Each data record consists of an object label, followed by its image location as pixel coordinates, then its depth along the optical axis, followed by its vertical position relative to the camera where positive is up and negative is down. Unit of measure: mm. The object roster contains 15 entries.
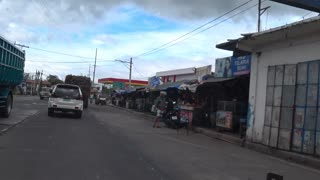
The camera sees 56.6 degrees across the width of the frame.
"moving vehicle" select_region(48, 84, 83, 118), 16872 -552
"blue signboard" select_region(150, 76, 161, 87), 30895 +1683
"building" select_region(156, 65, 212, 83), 24670 +2413
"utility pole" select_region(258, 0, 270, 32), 19344 +6038
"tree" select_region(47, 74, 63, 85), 95428 +3702
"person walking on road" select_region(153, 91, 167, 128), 16324 -693
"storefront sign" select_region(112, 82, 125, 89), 60414 +1823
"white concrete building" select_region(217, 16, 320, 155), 9546 +709
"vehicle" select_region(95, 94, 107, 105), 44845 -1139
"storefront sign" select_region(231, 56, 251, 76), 14131 +1862
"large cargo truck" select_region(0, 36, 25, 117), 12538 +708
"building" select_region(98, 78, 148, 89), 60766 +2620
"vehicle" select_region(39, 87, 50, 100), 45359 -849
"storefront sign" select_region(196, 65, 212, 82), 23612 +2482
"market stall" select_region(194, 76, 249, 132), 13915 -13
